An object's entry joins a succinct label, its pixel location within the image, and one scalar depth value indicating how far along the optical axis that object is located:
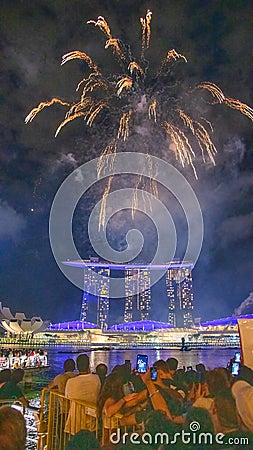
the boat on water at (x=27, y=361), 19.89
